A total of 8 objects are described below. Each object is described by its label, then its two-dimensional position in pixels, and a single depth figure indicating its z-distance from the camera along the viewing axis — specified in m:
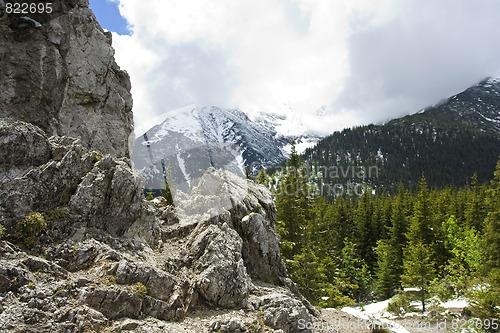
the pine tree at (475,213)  53.59
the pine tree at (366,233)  57.78
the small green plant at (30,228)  13.11
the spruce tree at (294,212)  35.67
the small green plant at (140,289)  13.17
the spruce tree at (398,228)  50.88
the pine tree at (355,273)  52.06
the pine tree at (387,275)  47.56
